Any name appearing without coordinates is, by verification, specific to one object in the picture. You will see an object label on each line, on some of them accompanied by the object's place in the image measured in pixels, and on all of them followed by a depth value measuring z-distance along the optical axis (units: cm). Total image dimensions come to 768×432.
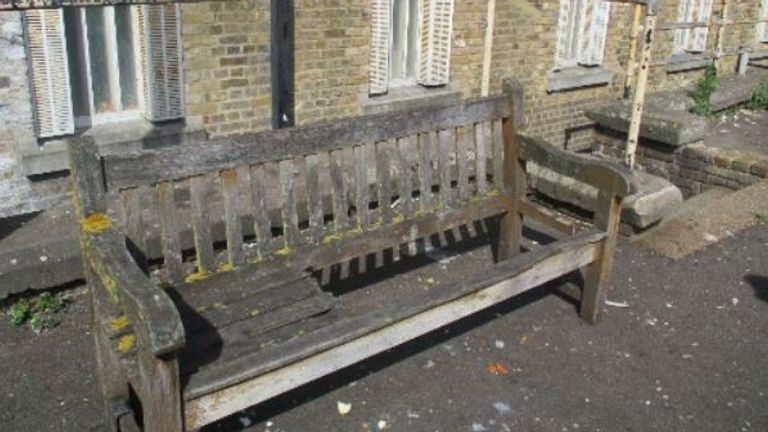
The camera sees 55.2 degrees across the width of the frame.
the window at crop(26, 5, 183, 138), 448
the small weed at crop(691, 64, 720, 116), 872
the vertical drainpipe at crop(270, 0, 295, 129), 561
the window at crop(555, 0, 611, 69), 793
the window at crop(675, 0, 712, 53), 987
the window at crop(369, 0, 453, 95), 643
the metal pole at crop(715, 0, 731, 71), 941
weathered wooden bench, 279
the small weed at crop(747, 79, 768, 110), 995
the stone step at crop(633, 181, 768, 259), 570
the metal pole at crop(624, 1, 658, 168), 583
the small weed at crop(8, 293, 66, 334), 416
